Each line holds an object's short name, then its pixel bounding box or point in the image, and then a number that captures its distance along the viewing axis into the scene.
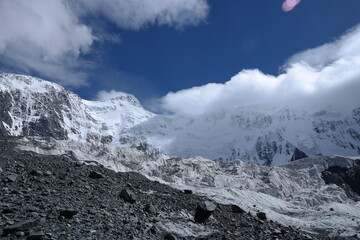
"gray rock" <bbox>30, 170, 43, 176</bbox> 29.02
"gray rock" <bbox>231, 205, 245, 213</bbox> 36.97
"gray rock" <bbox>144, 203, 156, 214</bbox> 26.92
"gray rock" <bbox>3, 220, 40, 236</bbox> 16.24
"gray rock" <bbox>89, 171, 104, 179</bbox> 34.38
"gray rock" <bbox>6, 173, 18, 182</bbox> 25.05
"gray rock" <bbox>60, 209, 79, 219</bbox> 19.80
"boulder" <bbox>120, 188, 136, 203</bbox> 27.87
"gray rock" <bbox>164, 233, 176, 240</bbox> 21.88
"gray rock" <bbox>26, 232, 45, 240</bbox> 15.80
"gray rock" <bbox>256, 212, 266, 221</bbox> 38.07
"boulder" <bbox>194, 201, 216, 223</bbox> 29.18
